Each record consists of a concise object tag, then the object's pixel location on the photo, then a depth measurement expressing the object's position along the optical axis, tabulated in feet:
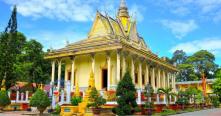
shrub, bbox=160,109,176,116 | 34.42
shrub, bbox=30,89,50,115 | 33.50
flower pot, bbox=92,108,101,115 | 30.08
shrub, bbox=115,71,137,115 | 30.89
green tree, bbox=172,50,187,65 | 132.08
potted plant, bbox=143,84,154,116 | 33.18
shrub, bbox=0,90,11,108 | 40.44
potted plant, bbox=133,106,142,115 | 31.44
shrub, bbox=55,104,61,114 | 34.72
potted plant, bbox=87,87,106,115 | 30.21
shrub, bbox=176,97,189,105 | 45.93
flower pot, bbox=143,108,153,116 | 32.91
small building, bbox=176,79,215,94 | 100.57
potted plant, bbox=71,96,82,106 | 33.27
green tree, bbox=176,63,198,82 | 112.99
